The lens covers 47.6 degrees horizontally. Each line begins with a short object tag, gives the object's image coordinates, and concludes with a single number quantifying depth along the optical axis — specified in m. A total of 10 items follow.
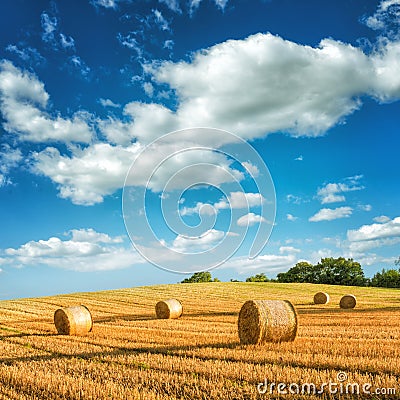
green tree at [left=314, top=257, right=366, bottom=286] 74.56
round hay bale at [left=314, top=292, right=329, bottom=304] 31.12
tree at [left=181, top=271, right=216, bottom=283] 85.56
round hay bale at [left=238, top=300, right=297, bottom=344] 11.70
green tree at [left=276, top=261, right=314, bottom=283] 76.44
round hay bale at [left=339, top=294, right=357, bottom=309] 27.44
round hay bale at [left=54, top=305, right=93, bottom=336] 15.58
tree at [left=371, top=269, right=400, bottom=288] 68.12
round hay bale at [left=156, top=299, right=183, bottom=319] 21.73
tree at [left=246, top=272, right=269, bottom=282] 81.62
